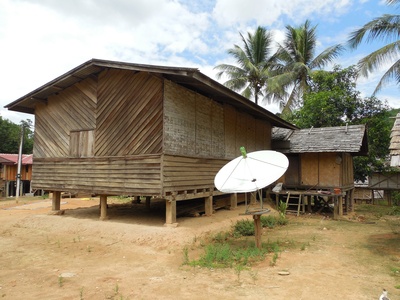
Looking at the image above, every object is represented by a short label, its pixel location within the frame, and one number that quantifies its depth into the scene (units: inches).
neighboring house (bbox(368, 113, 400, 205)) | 878.4
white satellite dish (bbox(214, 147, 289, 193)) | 263.6
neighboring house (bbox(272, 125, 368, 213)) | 582.2
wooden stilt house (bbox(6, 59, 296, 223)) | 368.5
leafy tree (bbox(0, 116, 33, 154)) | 1502.2
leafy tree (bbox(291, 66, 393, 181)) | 799.7
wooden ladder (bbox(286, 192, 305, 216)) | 585.1
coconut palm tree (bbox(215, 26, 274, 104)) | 1017.0
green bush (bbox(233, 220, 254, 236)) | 378.0
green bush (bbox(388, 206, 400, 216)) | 642.8
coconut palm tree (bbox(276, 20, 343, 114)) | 952.9
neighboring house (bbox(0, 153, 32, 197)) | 1061.3
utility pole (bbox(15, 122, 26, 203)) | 810.5
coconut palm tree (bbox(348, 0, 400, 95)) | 546.3
